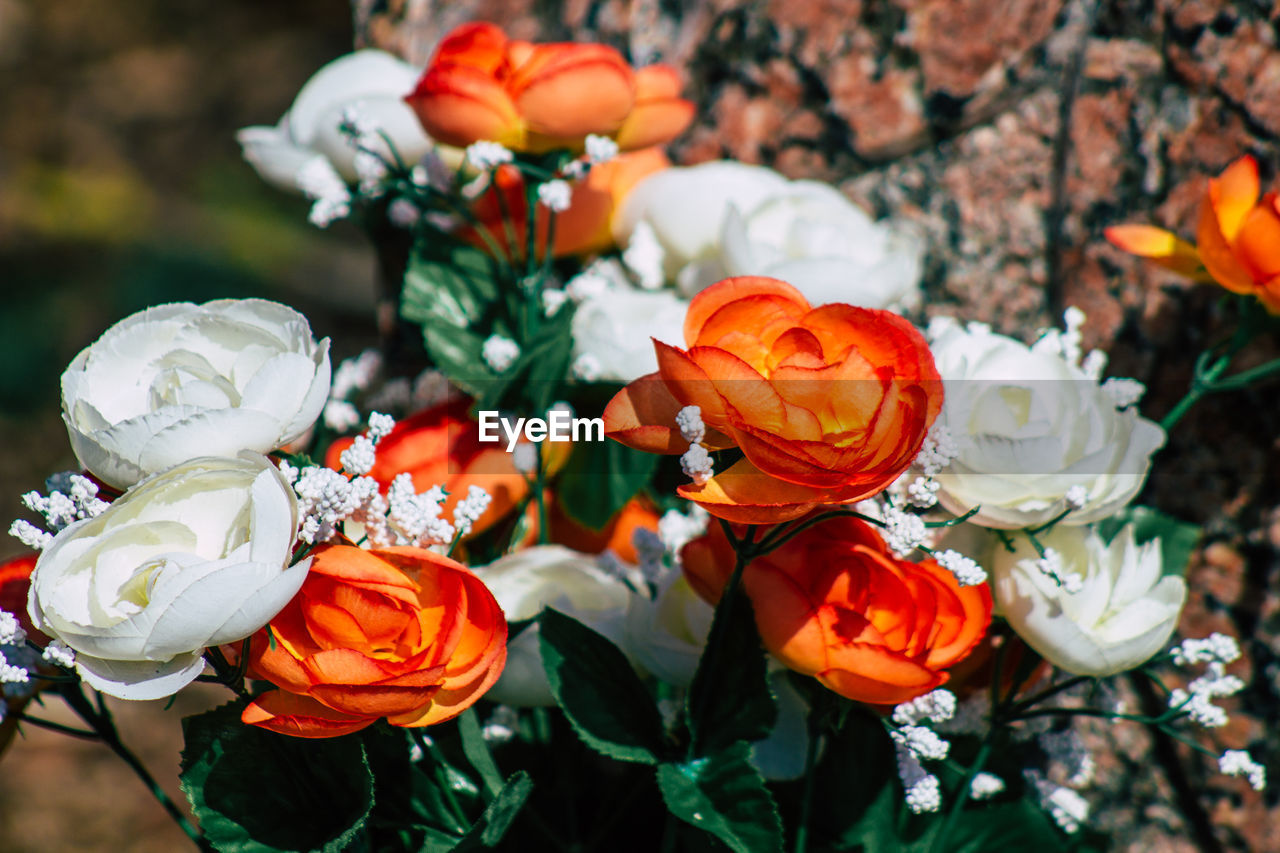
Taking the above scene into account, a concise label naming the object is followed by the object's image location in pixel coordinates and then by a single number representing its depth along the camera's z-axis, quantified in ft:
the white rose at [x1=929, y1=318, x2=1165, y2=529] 1.39
